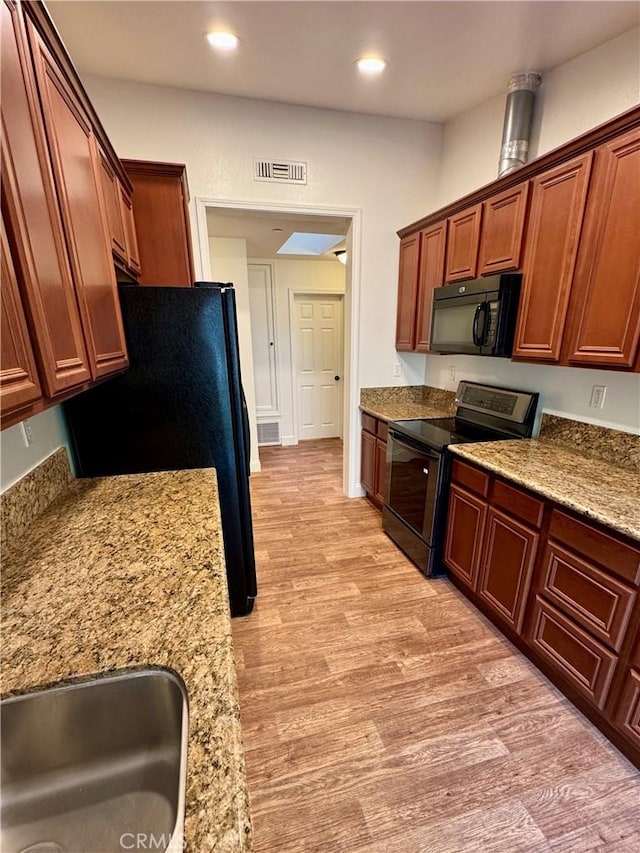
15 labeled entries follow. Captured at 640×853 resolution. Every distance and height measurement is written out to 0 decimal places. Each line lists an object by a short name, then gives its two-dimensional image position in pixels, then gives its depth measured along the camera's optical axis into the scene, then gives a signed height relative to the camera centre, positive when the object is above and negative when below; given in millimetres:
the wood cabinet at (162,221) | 2061 +598
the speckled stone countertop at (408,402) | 3063 -685
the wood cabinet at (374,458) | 3068 -1140
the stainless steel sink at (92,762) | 696 -881
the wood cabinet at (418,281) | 2701 +337
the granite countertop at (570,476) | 1367 -674
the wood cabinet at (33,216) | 739 +235
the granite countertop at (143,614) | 566 -669
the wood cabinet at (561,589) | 1349 -1132
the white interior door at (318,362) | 5074 -510
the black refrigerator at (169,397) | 1664 -321
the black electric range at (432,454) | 2264 -811
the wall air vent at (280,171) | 2684 +1119
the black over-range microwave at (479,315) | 2088 +63
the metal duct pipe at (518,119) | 2182 +1225
